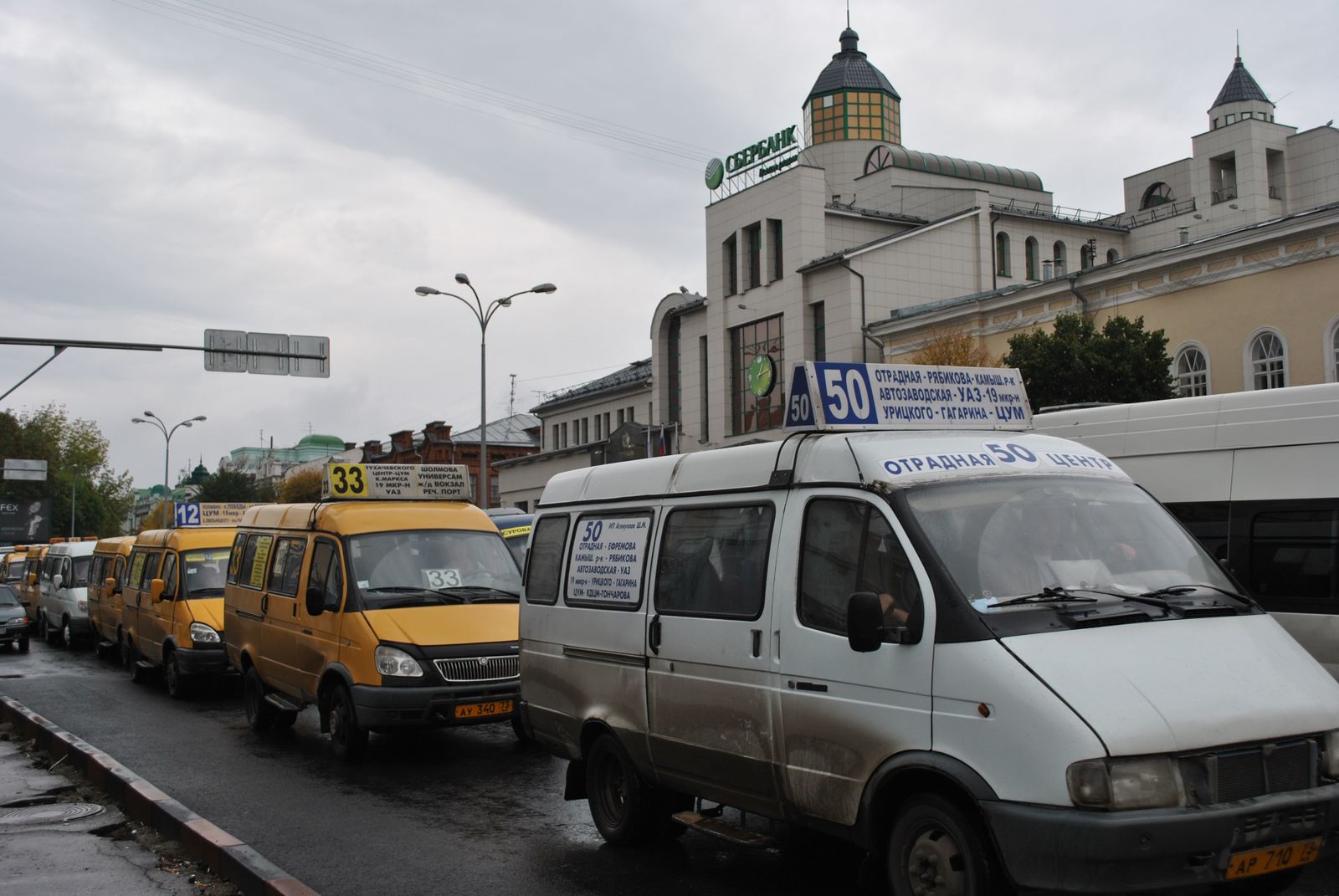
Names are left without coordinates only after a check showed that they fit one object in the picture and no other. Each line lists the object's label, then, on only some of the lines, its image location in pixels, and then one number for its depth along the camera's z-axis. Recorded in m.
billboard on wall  77.06
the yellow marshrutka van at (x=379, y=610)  10.42
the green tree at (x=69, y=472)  89.50
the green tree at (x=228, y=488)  89.38
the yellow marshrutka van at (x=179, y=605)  15.96
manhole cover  8.71
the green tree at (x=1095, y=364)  28.73
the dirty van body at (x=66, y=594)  25.42
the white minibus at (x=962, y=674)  4.62
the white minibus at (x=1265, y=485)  8.12
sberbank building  37.78
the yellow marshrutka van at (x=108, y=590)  20.34
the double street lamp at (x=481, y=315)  33.16
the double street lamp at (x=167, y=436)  62.06
